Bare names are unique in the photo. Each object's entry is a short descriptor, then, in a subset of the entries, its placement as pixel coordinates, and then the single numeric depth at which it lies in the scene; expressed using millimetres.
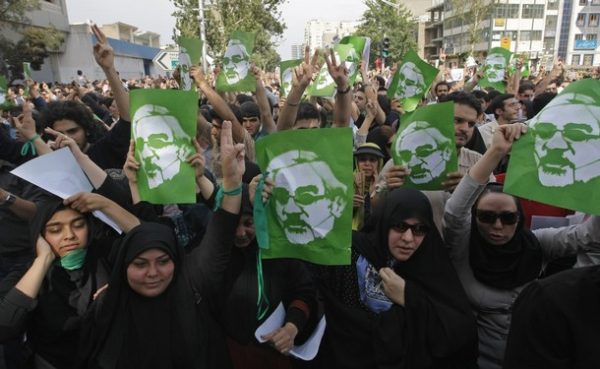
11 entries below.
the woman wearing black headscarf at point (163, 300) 1875
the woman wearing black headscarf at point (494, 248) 2053
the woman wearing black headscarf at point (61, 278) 1979
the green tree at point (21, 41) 22578
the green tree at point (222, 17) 24453
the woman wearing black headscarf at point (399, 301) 2000
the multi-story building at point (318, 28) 149475
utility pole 19861
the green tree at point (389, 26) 40312
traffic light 19806
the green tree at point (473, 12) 27325
